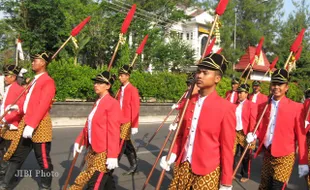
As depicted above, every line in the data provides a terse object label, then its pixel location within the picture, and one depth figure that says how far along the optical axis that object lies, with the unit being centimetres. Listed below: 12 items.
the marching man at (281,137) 445
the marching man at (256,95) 919
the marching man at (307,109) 622
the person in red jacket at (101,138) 418
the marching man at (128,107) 679
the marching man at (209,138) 321
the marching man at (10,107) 574
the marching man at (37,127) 505
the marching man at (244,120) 716
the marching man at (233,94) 864
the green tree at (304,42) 3273
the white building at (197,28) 4475
